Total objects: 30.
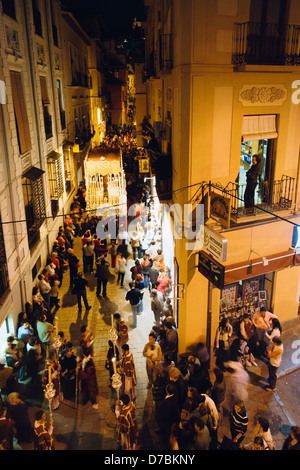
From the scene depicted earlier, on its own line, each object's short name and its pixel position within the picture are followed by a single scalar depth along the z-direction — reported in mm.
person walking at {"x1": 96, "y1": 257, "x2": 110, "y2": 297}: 12883
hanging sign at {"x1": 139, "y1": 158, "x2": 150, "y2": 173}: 16094
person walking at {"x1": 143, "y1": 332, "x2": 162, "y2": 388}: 8648
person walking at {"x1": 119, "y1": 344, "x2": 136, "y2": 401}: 8258
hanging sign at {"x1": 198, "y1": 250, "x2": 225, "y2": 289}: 8258
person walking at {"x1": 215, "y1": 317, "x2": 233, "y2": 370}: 9297
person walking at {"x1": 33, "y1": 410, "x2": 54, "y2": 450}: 6634
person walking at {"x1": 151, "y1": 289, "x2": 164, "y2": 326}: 11016
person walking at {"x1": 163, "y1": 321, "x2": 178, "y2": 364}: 9430
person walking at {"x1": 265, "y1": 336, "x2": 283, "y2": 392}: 8844
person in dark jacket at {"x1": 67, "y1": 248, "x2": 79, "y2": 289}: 13023
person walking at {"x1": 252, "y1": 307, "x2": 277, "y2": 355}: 9867
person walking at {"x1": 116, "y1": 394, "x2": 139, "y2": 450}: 6943
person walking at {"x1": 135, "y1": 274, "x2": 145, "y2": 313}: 11566
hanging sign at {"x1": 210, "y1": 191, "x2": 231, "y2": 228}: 8398
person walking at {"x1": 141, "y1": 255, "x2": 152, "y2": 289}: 13188
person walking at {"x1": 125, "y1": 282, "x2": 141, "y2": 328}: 11345
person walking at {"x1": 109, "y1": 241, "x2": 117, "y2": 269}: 14947
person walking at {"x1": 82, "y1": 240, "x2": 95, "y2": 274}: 14430
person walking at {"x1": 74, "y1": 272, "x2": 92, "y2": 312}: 12078
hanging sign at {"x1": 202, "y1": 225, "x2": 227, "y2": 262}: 7984
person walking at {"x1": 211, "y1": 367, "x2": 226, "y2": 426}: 7642
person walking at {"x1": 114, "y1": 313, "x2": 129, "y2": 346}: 9547
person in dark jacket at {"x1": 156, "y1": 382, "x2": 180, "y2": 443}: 7246
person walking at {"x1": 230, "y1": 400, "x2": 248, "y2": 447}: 6891
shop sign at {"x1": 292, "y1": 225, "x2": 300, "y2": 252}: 9916
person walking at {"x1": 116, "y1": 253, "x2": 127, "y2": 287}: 13484
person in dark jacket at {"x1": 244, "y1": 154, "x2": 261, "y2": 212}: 9078
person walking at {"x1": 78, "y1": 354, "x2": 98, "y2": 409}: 8383
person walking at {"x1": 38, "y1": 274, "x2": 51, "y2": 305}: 11562
